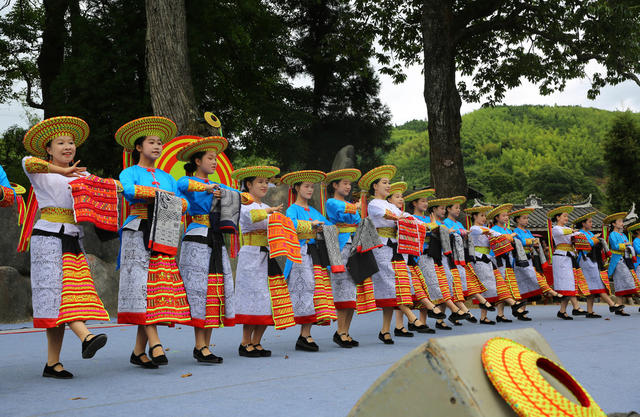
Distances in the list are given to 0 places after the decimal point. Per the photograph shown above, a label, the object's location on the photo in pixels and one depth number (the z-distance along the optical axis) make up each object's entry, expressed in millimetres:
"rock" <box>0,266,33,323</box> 8539
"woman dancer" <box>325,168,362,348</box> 6102
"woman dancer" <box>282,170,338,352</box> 5688
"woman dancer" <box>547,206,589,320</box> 9344
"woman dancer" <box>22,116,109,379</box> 3980
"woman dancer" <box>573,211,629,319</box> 9750
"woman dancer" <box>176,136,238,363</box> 4805
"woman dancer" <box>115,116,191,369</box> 4371
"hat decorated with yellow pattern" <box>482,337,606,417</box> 1633
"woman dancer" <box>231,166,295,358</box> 5254
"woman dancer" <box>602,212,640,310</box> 10273
